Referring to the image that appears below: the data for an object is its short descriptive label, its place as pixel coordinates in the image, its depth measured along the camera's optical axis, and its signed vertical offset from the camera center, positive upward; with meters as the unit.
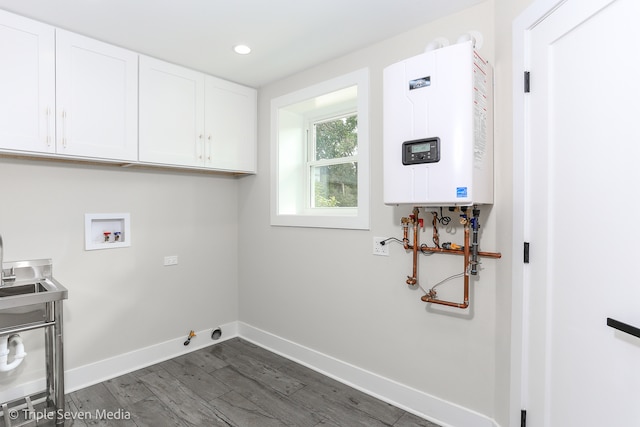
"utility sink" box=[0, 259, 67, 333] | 2.08 -0.48
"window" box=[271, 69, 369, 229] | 2.55 +0.48
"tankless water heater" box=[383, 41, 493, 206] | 1.55 +0.40
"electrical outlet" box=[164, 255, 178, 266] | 2.91 -0.46
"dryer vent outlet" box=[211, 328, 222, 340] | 3.19 -1.22
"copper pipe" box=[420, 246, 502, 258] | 1.77 -0.24
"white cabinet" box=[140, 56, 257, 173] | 2.48 +0.75
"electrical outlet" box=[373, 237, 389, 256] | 2.27 -0.26
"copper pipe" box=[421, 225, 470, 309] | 1.78 -0.45
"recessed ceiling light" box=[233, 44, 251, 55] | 2.34 +1.16
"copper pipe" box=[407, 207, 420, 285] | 2.05 -0.24
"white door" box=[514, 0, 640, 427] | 1.07 -0.02
